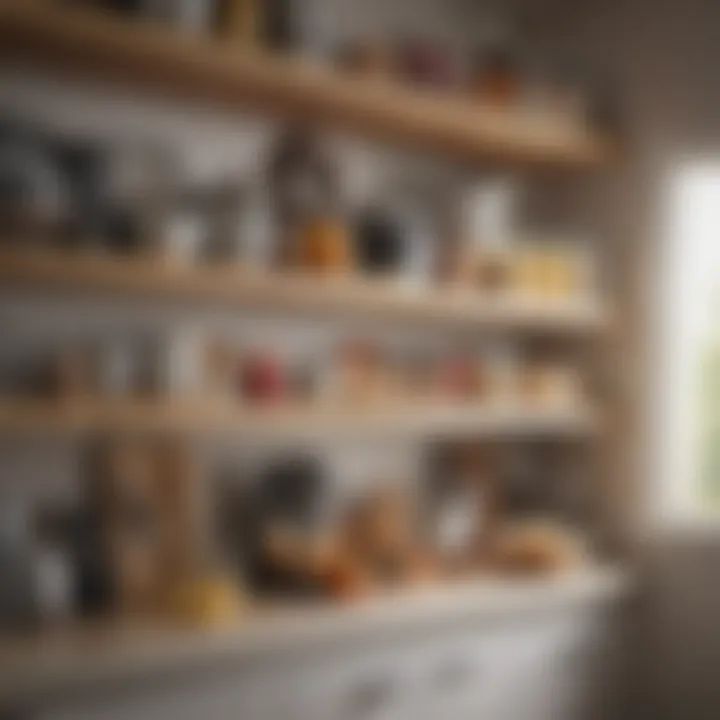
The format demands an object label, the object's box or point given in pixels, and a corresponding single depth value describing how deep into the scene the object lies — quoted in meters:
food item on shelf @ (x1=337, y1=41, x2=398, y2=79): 3.11
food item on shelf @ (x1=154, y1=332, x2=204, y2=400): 2.76
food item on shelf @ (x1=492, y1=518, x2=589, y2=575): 3.32
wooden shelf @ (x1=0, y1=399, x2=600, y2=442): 2.54
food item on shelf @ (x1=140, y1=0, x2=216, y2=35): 2.69
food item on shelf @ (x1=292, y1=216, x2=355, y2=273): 3.00
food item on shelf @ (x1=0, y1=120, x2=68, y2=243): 2.51
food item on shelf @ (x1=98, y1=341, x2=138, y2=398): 2.71
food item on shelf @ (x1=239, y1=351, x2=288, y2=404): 2.97
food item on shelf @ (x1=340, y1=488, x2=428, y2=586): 3.13
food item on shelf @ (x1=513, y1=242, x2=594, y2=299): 3.45
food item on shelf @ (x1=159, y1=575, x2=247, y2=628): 2.64
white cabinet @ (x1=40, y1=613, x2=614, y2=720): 2.58
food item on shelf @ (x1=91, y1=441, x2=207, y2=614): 2.71
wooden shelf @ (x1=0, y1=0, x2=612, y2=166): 2.55
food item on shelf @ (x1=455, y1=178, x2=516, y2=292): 3.36
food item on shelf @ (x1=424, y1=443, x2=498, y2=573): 3.38
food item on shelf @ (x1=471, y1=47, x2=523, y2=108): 3.40
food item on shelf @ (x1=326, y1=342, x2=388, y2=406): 3.10
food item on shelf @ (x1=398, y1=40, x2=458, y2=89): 3.26
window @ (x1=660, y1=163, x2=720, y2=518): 3.54
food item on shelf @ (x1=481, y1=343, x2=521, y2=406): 3.39
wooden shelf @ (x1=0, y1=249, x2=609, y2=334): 2.56
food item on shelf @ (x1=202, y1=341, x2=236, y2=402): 2.94
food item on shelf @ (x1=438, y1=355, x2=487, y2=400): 3.35
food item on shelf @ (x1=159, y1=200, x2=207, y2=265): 2.72
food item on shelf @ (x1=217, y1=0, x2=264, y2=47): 2.83
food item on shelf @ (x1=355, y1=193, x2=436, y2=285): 3.17
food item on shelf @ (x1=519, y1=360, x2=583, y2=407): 3.48
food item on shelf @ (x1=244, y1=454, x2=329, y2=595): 2.95
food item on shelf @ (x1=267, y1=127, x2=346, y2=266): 3.00
